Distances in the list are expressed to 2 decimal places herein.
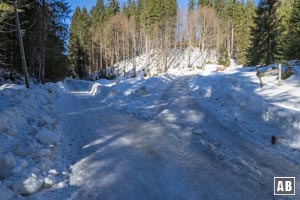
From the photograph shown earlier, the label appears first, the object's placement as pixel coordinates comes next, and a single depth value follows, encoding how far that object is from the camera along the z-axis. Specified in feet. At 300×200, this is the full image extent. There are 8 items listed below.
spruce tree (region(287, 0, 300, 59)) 81.21
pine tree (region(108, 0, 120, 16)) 224.96
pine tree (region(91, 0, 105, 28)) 221.46
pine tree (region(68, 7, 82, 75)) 170.19
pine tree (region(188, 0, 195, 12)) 231.69
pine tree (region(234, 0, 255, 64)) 163.28
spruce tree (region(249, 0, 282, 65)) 91.71
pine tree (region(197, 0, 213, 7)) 215.67
